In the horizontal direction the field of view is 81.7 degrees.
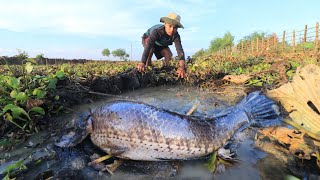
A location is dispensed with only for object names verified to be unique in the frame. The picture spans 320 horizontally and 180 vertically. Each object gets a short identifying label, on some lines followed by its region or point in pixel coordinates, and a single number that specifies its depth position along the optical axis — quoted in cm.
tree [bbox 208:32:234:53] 4746
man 406
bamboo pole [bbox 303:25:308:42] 1578
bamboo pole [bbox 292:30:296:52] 1577
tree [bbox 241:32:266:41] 4383
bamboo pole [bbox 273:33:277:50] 1868
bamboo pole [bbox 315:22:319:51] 1238
